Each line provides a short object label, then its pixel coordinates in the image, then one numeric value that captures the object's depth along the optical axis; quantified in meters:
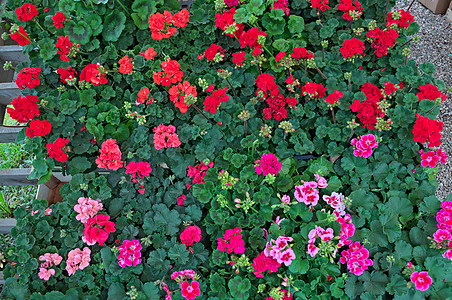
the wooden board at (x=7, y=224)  2.61
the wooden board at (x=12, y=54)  2.79
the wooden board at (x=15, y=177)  2.70
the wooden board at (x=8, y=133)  2.74
